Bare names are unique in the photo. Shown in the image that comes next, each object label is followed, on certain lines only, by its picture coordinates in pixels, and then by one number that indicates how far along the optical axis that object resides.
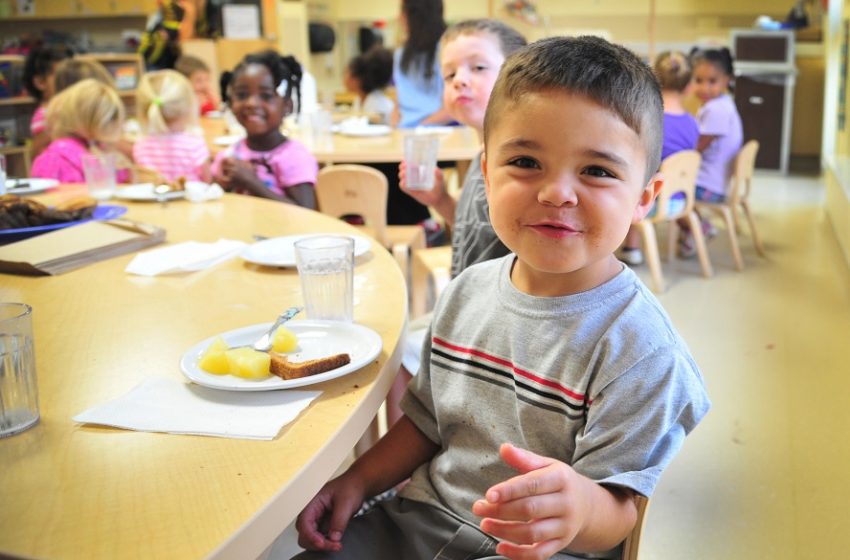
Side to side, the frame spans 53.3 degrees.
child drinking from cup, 1.77
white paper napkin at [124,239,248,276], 1.57
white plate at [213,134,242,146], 3.91
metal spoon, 1.12
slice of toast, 1.01
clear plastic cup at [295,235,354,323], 1.26
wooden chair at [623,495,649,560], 0.92
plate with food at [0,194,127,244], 1.79
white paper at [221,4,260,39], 7.65
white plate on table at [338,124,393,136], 4.01
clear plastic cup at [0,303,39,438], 0.90
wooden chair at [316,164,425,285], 2.77
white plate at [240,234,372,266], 1.57
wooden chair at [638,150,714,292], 4.01
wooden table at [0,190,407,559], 0.71
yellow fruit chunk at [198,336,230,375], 1.04
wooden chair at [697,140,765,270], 4.43
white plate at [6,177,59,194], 2.45
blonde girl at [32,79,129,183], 3.11
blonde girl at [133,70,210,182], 3.38
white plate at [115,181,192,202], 2.28
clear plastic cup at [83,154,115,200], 2.36
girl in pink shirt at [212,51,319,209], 2.91
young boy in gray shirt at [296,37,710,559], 0.92
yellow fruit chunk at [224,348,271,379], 1.02
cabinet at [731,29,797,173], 7.04
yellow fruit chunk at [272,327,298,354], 1.12
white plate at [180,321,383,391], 0.99
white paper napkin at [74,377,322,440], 0.90
